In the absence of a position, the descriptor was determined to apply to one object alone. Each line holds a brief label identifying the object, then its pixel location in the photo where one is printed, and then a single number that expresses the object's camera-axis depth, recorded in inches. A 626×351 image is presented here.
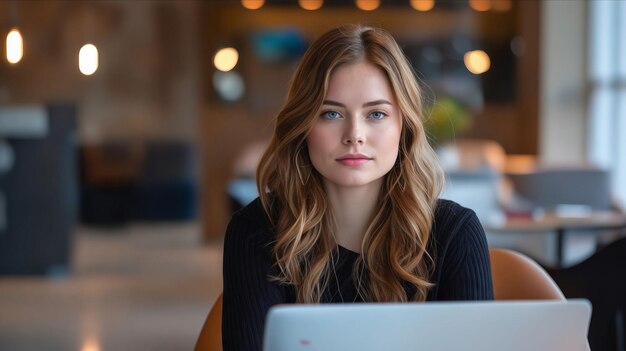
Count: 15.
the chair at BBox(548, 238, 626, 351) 114.1
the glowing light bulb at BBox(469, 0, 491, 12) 386.0
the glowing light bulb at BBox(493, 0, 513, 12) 385.7
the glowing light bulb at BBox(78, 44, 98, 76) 197.6
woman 77.9
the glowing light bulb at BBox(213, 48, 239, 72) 367.6
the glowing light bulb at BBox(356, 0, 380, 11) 383.9
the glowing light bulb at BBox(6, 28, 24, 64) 189.5
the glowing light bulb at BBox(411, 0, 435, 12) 385.4
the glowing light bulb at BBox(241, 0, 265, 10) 383.6
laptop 51.1
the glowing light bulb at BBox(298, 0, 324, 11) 383.6
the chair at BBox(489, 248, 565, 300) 93.8
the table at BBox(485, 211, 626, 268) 182.2
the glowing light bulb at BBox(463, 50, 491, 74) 360.5
